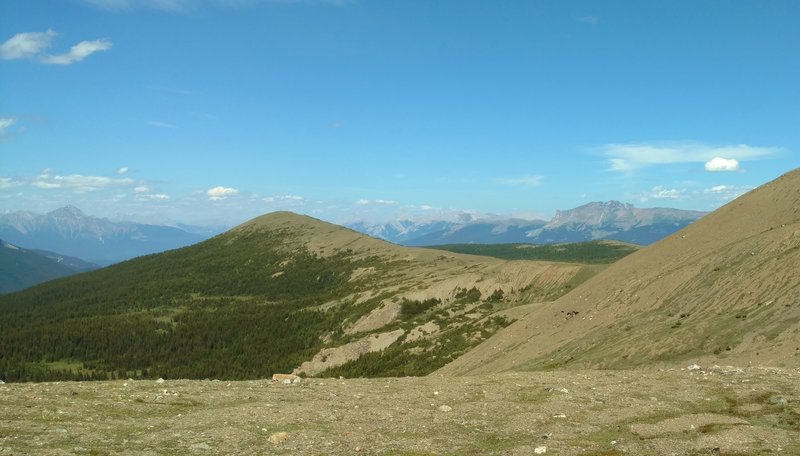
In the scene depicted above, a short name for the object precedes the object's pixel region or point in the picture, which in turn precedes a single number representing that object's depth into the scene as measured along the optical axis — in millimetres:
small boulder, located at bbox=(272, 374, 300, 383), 31797
